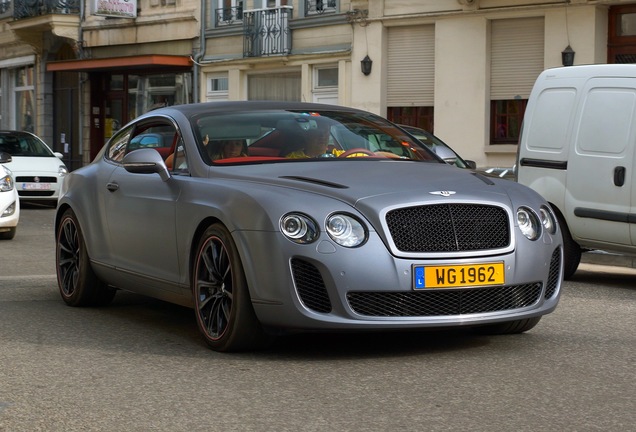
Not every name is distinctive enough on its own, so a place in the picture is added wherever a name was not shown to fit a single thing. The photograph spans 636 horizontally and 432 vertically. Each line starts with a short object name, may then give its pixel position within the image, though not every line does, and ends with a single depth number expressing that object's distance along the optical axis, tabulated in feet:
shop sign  121.60
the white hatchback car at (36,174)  84.33
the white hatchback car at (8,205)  57.16
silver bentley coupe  23.36
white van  39.29
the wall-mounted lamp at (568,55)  83.05
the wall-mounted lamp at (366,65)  98.22
